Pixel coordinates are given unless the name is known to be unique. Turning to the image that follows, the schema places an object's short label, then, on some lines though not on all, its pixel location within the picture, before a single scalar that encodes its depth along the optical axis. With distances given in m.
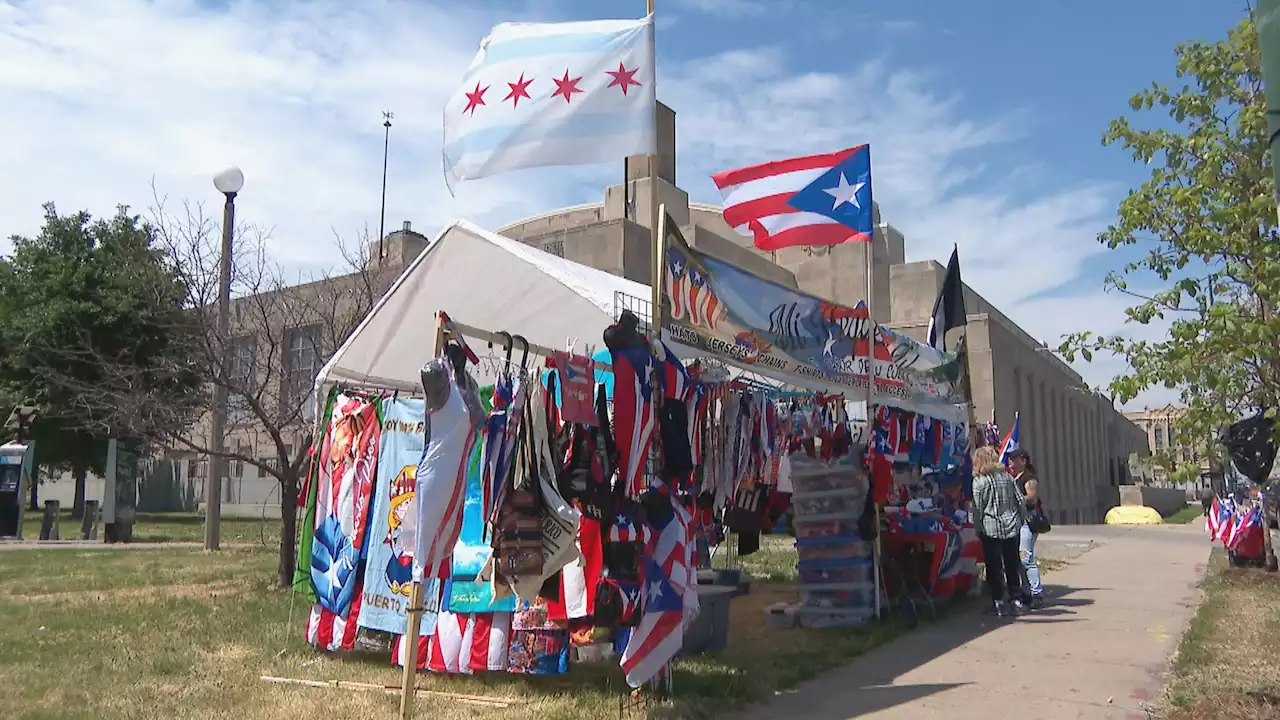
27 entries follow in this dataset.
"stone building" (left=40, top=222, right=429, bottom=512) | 12.93
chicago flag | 7.11
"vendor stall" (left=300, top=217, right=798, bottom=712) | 5.78
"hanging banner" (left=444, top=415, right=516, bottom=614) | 6.82
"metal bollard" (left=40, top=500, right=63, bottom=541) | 22.09
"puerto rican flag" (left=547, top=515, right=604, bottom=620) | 6.23
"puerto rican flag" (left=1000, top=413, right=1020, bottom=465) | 11.64
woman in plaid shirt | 9.85
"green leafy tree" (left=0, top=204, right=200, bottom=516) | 29.00
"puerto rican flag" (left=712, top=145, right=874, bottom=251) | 9.22
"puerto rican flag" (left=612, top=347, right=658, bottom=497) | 6.13
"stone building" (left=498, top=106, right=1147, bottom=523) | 25.05
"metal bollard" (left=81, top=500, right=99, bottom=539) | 22.39
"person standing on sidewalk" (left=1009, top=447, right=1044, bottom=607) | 10.88
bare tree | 11.89
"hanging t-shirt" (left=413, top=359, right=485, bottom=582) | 5.53
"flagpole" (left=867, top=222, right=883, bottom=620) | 9.41
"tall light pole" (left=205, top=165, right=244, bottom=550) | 12.25
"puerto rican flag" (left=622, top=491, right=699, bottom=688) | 5.90
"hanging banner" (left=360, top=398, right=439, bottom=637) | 7.45
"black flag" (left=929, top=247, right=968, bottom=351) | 12.38
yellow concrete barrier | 32.34
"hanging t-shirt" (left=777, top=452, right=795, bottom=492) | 9.29
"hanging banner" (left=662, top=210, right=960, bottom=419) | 7.07
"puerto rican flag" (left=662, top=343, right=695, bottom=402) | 6.53
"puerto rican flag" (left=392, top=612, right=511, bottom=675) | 6.73
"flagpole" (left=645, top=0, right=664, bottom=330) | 6.62
